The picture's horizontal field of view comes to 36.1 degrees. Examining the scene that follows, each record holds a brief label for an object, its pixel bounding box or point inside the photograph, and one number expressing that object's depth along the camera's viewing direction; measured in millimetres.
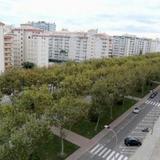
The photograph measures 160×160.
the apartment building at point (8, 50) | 79000
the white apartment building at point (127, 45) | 146375
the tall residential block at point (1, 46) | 71625
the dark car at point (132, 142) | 33531
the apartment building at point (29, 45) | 93062
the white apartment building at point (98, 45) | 116938
